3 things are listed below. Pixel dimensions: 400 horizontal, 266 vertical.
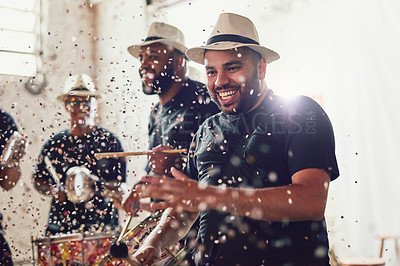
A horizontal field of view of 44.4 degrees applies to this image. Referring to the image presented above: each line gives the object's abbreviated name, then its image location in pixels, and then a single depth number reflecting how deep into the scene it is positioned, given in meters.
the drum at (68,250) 2.60
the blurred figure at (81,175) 2.91
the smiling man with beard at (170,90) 2.71
